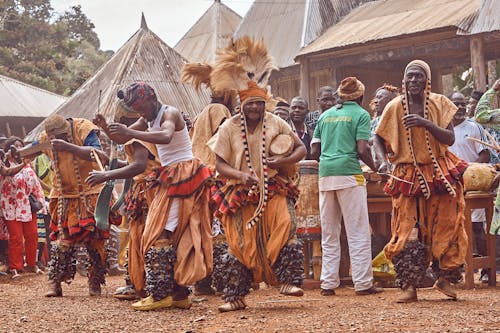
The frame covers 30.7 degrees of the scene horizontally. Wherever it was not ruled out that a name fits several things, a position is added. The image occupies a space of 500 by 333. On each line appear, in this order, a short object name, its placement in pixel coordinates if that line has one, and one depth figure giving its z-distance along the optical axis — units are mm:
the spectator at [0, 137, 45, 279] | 12766
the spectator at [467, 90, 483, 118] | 11523
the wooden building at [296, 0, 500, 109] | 16578
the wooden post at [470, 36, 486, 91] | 15914
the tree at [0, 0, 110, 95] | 34781
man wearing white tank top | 7387
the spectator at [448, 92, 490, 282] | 10406
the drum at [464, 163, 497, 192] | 9289
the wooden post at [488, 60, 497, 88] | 25688
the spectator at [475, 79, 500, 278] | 9086
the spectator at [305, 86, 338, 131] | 10062
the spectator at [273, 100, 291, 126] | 10344
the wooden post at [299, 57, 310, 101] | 20266
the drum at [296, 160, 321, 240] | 9734
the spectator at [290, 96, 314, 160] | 10148
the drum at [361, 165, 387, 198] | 9477
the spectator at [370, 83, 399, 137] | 10109
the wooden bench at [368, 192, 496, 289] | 9055
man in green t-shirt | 8734
